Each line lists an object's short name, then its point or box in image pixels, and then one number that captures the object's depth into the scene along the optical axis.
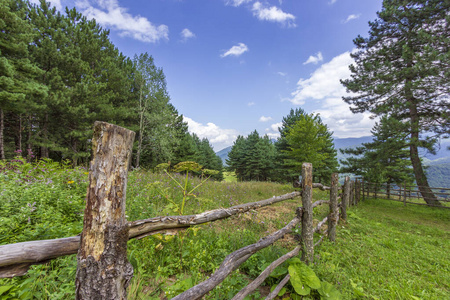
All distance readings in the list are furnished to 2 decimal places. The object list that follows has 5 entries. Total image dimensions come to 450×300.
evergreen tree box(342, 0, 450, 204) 9.09
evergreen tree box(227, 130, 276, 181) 30.20
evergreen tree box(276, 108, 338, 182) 14.42
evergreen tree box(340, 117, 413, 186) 10.34
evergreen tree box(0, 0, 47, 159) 8.86
